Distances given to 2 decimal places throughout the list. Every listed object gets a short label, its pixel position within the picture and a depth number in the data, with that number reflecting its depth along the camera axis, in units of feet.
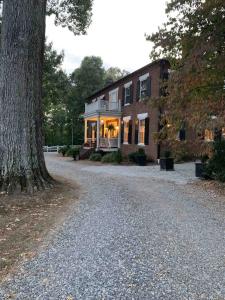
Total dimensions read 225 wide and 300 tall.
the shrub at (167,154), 42.14
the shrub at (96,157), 54.86
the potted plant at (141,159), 47.67
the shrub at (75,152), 59.80
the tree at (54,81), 60.00
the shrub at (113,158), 49.18
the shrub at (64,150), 73.01
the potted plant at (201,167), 31.76
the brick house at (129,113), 49.92
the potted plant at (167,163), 39.16
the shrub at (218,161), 28.81
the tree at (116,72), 134.58
